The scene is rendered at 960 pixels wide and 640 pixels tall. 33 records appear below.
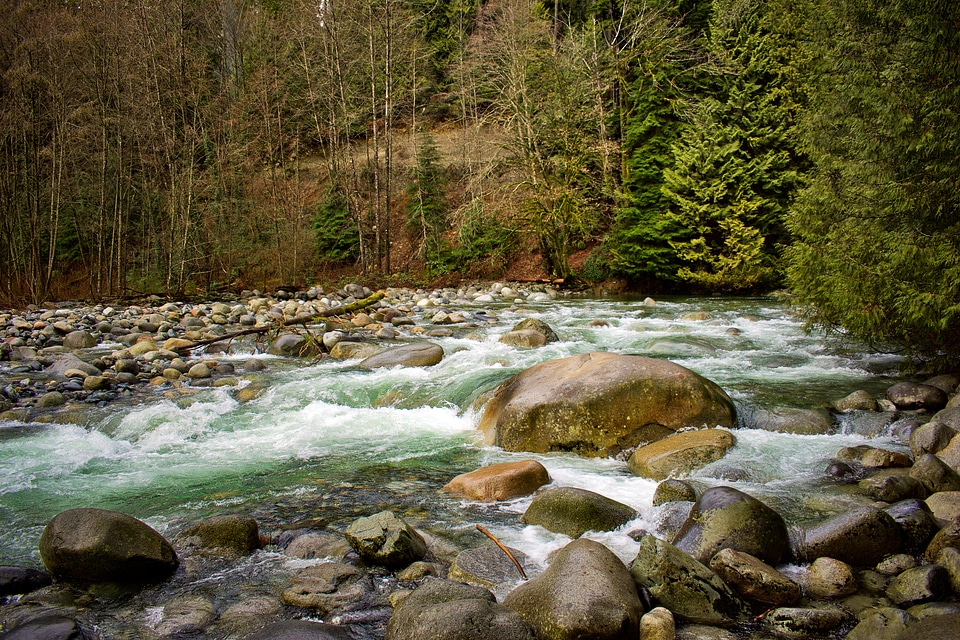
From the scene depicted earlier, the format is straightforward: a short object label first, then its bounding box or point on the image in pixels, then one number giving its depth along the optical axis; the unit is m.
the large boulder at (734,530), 3.93
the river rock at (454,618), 3.05
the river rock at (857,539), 3.90
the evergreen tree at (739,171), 17.75
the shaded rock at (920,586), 3.44
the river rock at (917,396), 6.84
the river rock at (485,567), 3.85
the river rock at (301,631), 3.14
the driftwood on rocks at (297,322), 11.35
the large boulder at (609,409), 6.29
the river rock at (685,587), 3.42
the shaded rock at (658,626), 3.20
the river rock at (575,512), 4.47
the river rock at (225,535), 4.29
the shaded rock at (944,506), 4.17
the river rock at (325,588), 3.60
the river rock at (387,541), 4.01
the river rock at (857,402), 6.99
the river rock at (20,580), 3.71
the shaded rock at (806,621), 3.26
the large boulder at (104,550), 3.87
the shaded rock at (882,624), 3.06
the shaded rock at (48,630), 3.12
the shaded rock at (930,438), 5.38
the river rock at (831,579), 3.59
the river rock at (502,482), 5.14
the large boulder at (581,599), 3.17
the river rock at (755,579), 3.55
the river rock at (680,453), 5.46
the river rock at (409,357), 9.84
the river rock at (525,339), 10.79
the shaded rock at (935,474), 4.71
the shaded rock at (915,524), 3.98
